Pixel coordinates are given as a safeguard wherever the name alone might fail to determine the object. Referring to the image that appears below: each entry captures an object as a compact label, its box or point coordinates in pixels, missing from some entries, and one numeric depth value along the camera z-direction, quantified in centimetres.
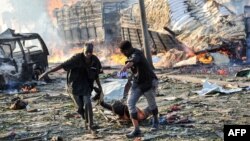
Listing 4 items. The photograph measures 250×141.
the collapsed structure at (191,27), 1961
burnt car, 1638
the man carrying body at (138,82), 764
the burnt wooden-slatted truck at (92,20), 2891
